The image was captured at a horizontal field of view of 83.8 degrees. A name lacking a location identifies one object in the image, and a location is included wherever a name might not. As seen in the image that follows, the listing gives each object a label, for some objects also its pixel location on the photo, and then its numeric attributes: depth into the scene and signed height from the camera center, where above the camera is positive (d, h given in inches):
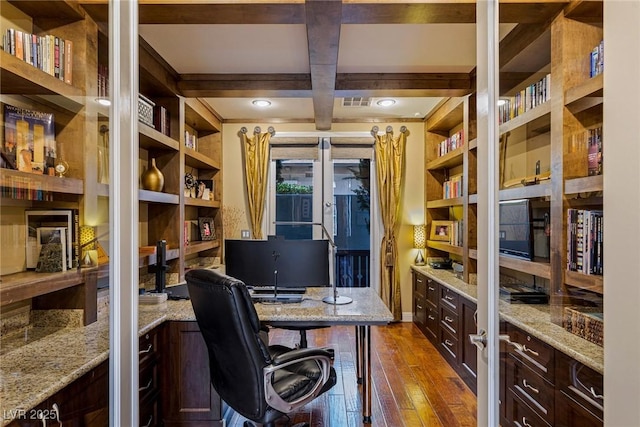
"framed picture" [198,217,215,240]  176.4 -5.0
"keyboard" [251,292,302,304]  104.2 -23.8
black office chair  69.3 -29.1
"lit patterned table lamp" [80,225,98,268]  67.7 -5.4
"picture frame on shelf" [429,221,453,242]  171.1 -6.8
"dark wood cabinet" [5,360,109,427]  51.8 -27.6
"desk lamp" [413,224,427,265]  187.8 -12.3
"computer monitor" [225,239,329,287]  106.3 -13.6
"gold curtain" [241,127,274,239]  191.3 +24.6
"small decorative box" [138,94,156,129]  111.9 +34.8
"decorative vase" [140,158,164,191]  122.9 +13.7
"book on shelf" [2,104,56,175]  58.5 +14.1
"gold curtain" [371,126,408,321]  188.7 +9.6
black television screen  55.0 -2.3
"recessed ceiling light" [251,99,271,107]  162.7 +53.6
